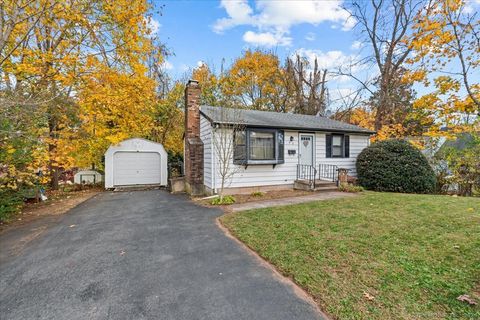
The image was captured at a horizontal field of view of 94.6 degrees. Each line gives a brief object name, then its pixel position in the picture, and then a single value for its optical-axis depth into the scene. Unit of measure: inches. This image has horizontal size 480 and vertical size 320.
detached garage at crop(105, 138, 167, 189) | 455.5
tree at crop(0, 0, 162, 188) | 239.5
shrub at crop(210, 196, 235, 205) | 298.8
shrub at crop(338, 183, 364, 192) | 363.4
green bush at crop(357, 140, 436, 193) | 367.6
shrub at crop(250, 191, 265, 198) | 341.3
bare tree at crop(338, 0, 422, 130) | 572.7
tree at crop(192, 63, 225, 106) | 720.3
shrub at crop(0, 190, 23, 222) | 236.7
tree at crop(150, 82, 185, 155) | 598.5
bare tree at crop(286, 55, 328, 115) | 823.1
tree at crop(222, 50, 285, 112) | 812.0
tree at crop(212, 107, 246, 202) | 315.9
